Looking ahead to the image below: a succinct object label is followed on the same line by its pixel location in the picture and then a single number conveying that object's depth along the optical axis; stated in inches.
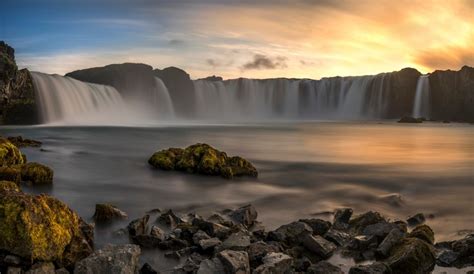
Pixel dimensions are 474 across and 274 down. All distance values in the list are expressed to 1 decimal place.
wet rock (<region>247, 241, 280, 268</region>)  265.4
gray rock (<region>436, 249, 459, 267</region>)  282.8
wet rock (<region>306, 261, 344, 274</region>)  249.9
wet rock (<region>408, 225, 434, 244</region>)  313.9
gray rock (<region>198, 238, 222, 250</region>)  291.9
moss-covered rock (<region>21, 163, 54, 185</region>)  542.9
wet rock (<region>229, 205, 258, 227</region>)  381.6
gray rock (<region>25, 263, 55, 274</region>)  230.5
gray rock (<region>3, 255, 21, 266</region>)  237.8
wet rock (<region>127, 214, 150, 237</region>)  339.3
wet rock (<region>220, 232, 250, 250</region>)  274.8
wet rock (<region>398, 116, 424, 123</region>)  3491.6
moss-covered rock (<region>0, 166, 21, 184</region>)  508.7
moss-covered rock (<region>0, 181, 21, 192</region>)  389.1
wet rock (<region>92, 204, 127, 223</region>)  390.3
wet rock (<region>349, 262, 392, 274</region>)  251.1
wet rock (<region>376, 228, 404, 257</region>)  289.8
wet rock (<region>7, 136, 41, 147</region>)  1079.0
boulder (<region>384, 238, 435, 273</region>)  261.7
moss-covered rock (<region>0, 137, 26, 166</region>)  565.9
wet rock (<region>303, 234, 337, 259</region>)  296.2
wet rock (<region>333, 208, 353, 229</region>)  367.6
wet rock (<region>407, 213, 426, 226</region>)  398.3
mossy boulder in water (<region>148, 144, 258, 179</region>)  628.7
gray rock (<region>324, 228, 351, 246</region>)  318.7
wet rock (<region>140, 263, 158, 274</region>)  257.6
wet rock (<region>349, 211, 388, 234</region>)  354.9
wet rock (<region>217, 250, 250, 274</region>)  233.0
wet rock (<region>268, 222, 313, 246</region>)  313.9
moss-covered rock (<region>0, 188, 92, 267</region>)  245.8
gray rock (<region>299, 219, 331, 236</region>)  342.0
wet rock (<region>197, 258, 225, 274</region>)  233.1
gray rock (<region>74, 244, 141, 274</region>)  229.8
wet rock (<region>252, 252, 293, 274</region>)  236.5
